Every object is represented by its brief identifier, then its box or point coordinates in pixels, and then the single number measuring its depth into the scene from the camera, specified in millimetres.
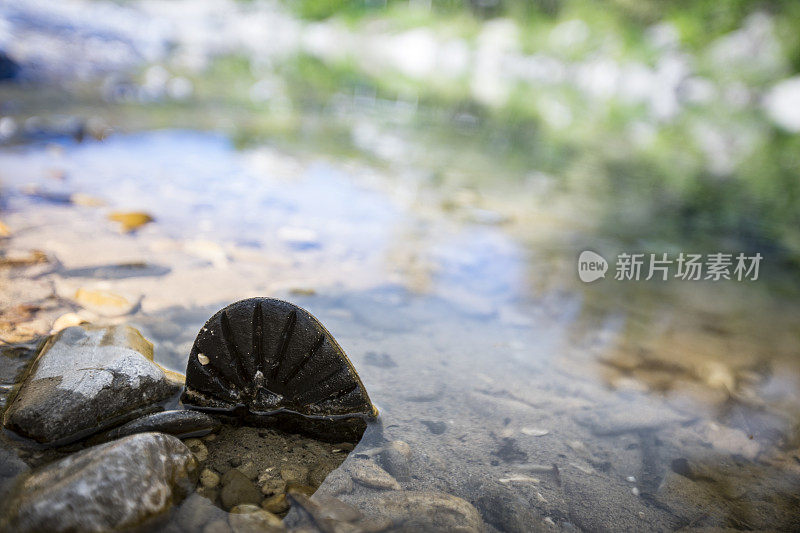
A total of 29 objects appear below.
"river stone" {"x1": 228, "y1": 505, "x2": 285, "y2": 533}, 402
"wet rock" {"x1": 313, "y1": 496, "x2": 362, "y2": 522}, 414
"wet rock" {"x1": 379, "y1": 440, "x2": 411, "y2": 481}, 442
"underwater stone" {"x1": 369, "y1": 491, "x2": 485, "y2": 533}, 418
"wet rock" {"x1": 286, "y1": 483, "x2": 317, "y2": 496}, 421
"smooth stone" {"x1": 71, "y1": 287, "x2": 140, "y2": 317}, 510
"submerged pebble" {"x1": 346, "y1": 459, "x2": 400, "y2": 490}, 433
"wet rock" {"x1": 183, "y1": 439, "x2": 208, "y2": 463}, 428
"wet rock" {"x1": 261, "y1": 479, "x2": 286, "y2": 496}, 419
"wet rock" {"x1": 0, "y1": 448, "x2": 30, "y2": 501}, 398
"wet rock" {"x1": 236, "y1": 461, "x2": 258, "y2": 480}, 424
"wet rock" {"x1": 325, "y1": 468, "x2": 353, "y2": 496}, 426
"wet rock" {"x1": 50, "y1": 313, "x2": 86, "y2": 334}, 484
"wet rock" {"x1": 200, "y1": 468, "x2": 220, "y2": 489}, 416
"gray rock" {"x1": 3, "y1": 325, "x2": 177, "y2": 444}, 419
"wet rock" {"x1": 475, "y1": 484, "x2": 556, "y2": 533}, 424
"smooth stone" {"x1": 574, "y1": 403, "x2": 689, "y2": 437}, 493
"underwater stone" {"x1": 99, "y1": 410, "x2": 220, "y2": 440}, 424
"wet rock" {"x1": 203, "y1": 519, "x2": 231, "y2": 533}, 399
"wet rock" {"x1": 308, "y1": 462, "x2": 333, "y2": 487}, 428
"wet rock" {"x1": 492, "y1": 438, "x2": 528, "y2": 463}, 461
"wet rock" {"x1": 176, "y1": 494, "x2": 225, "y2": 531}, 399
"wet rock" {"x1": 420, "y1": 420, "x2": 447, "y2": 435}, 473
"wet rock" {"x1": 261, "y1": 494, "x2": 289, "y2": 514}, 412
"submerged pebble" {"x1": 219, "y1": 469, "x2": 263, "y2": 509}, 411
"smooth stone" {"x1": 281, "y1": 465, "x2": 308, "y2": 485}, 426
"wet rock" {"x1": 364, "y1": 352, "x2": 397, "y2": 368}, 515
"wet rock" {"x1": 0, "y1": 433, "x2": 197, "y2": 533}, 379
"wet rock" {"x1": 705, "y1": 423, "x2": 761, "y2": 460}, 489
